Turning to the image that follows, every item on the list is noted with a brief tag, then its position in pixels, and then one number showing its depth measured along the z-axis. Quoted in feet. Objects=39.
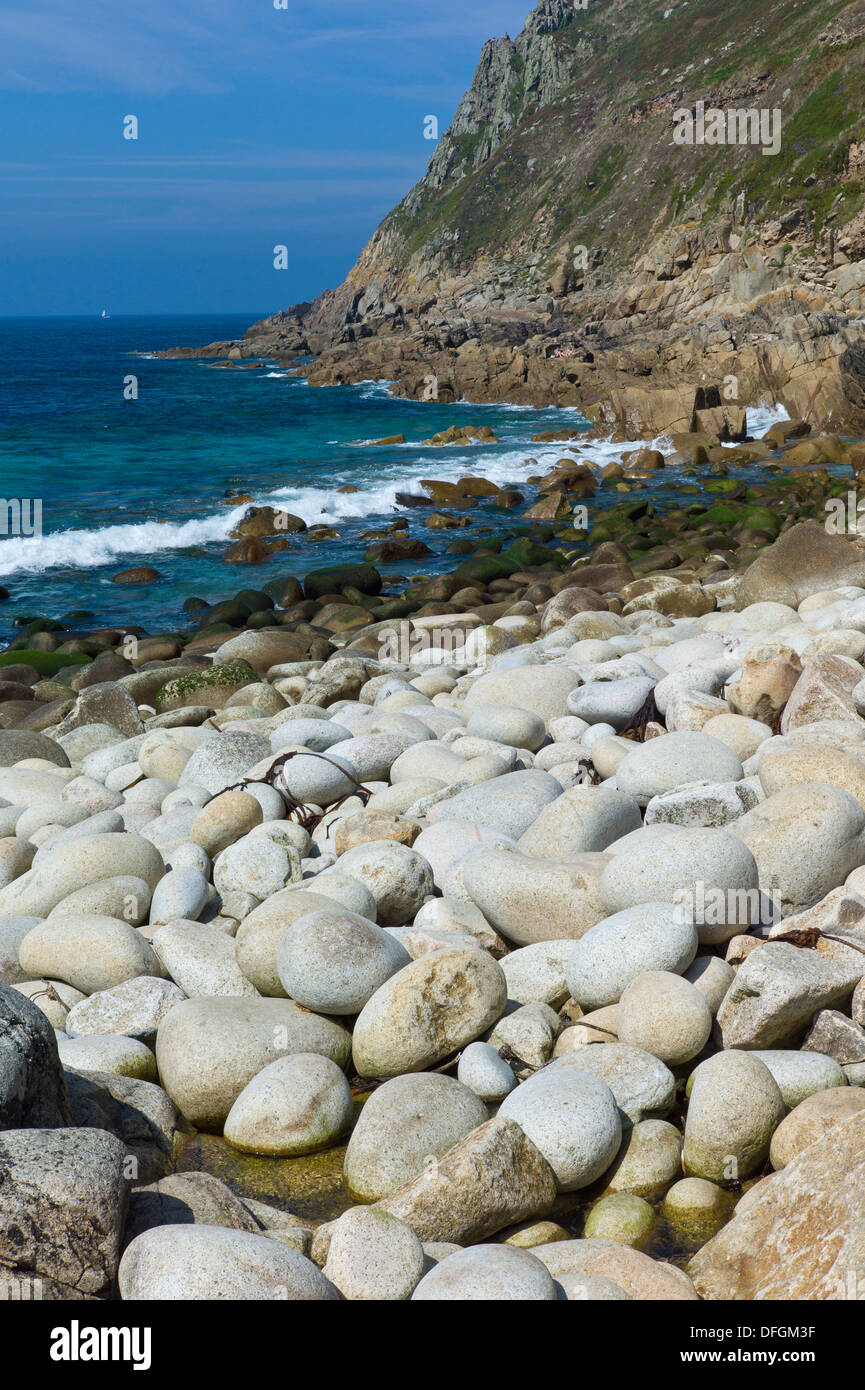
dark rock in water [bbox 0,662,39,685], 39.17
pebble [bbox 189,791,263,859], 18.22
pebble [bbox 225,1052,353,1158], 12.01
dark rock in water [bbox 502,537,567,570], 54.03
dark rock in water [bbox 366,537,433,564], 59.98
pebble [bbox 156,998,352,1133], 12.59
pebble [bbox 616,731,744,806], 17.06
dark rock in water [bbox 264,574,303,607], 49.90
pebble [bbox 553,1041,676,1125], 11.55
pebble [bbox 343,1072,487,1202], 11.10
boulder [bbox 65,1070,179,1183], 11.30
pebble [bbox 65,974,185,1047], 13.96
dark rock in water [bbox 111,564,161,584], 56.65
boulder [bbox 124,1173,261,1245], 9.52
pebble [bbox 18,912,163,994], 14.87
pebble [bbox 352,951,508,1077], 12.59
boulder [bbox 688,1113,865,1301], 8.39
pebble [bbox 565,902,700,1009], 12.77
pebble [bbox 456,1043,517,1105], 12.03
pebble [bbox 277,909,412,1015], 13.20
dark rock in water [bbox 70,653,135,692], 37.93
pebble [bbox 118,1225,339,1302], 7.99
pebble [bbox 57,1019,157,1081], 12.91
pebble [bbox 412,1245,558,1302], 8.25
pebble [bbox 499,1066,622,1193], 10.66
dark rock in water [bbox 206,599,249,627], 46.88
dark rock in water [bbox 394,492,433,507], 75.56
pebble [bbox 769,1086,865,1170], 10.44
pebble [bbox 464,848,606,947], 14.43
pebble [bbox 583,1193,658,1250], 10.30
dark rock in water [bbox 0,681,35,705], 36.55
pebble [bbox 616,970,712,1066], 12.04
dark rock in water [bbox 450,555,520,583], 50.70
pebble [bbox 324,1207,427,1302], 8.84
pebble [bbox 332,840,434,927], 15.65
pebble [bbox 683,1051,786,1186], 10.79
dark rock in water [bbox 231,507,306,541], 66.49
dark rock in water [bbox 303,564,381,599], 51.13
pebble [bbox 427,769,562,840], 17.42
